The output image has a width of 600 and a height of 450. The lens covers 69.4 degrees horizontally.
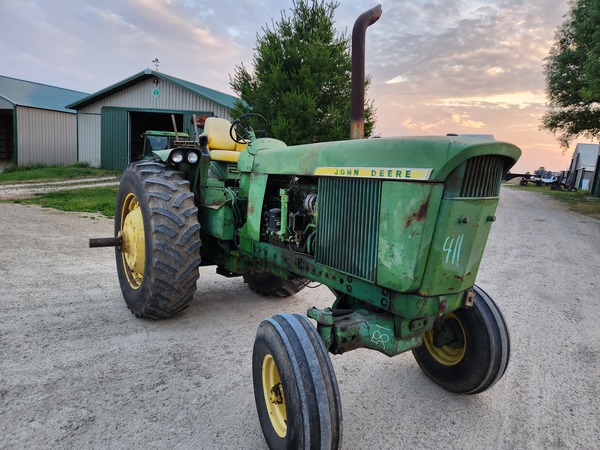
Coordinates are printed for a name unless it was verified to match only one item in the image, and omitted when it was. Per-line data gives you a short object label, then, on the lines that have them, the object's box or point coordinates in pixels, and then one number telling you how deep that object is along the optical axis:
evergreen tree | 12.17
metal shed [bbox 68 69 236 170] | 17.12
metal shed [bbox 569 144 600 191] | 32.69
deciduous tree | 15.00
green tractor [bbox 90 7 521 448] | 1.92
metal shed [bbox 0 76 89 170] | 19.84
